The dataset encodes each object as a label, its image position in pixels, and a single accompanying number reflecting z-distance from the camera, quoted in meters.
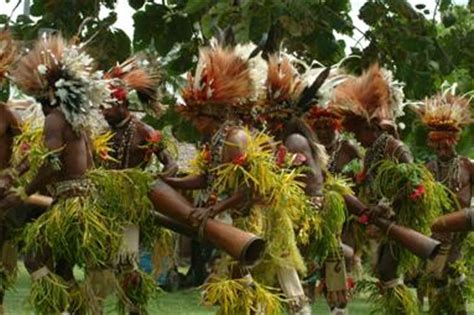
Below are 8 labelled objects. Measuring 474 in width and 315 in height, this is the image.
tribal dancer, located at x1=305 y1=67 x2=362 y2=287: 10.80
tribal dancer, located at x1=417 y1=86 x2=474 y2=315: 11.52
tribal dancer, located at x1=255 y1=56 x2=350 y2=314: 9.92
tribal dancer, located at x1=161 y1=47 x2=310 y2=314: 8.98
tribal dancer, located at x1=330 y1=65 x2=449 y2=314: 10.70
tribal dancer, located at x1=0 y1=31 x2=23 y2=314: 9.51
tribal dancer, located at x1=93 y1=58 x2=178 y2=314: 10.02
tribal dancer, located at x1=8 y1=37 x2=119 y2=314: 8.72
